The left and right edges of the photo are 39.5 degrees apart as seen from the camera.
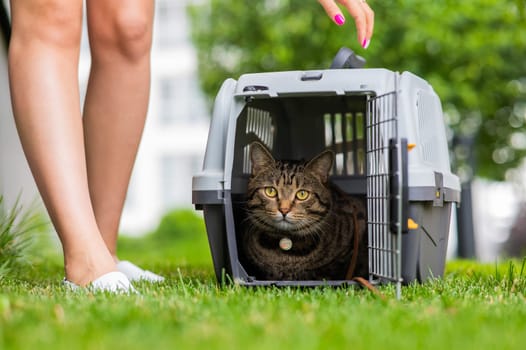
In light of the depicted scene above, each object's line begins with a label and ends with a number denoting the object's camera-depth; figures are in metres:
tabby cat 2.30
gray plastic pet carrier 1.83
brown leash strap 2.24
